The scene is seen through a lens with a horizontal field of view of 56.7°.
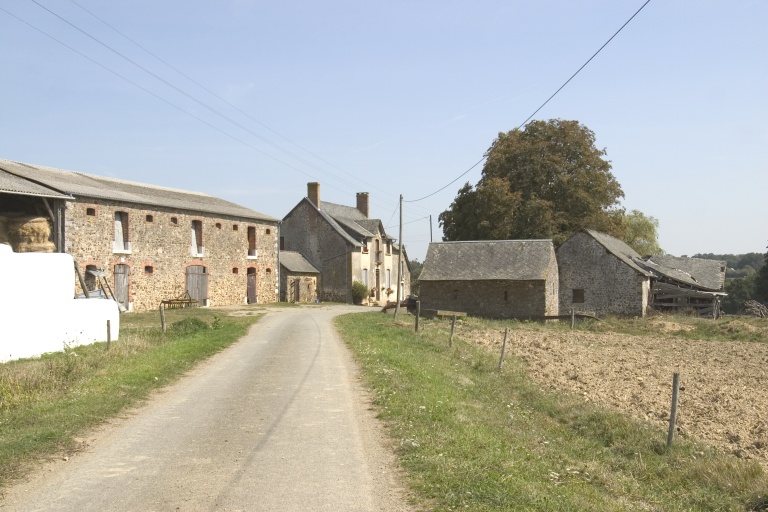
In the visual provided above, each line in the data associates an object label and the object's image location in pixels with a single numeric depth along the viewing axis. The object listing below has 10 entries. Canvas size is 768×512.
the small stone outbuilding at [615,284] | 40.34
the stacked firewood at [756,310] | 42.75
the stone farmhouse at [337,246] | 53.88
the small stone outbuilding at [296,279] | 50.38
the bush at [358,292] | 53.22
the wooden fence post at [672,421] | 11.42
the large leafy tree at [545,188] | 49.53
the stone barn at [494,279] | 39.66
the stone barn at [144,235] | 31.81
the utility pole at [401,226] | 39.14
